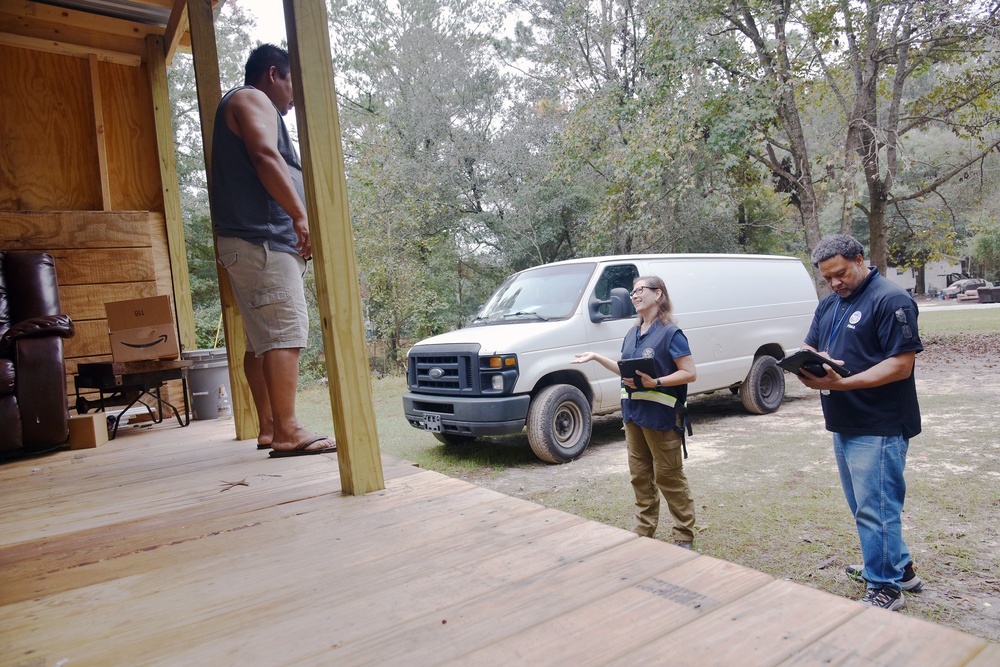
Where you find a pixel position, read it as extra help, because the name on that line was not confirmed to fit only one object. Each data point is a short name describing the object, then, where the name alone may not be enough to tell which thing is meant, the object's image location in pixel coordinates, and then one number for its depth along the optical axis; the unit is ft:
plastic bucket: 17.17
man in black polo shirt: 9.36
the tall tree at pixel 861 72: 37.22
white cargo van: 19.19
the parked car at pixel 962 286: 98.07
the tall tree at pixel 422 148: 52.29
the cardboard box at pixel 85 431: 12.89
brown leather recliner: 11.89
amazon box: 15.29
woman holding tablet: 12.27
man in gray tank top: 8.76
